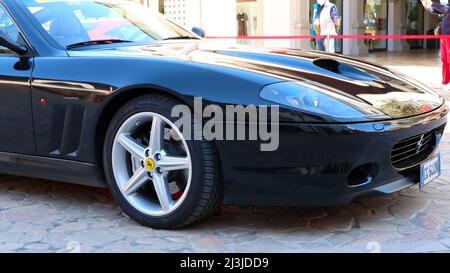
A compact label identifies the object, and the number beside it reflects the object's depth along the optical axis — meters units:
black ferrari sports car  2.76
